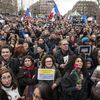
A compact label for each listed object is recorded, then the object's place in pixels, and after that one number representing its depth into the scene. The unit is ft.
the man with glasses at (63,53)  8.76
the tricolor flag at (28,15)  31.60
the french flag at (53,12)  27.52
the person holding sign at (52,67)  7.21
